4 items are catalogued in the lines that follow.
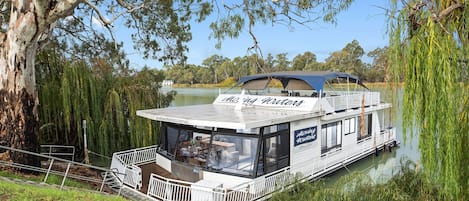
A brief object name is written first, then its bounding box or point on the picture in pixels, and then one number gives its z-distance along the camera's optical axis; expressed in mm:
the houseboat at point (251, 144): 8023
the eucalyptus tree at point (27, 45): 7941
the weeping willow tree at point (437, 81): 3641
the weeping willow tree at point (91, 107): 11156
